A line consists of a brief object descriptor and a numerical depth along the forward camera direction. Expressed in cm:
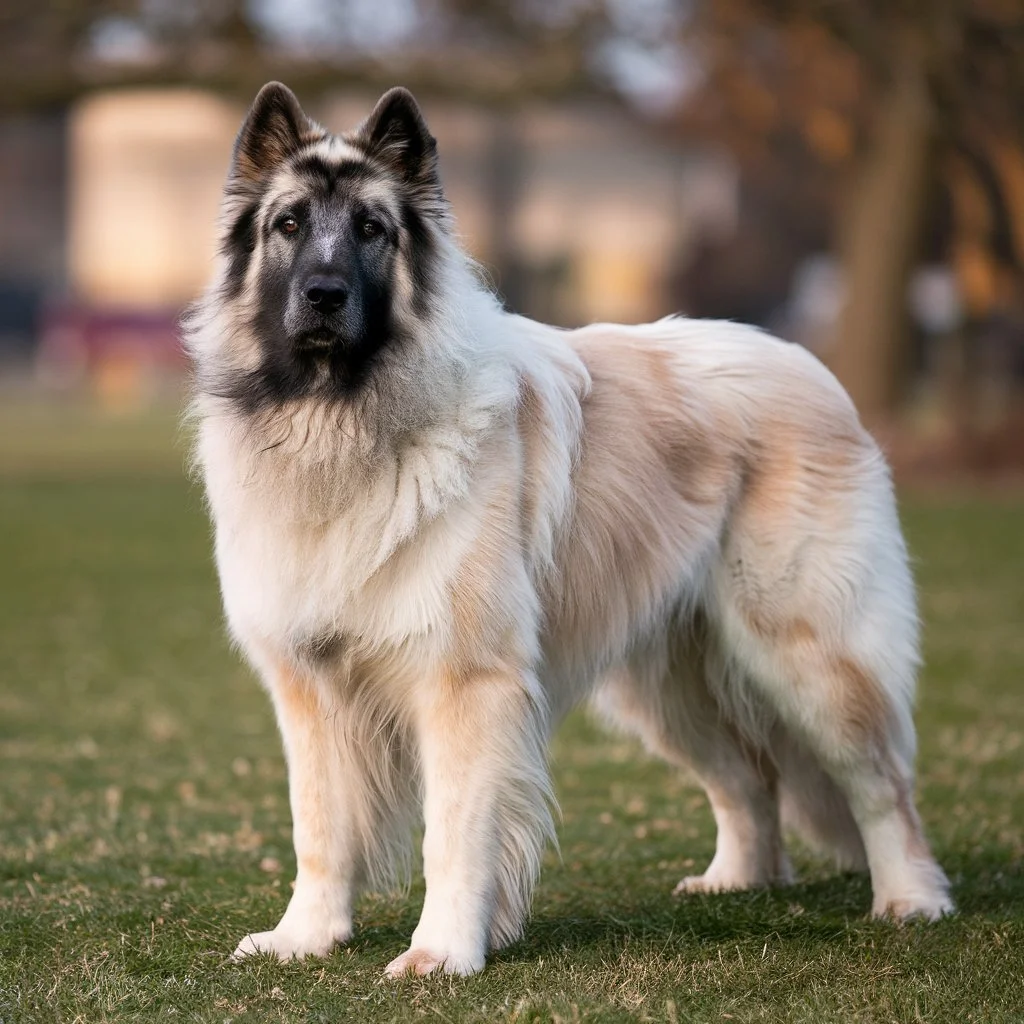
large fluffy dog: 470
